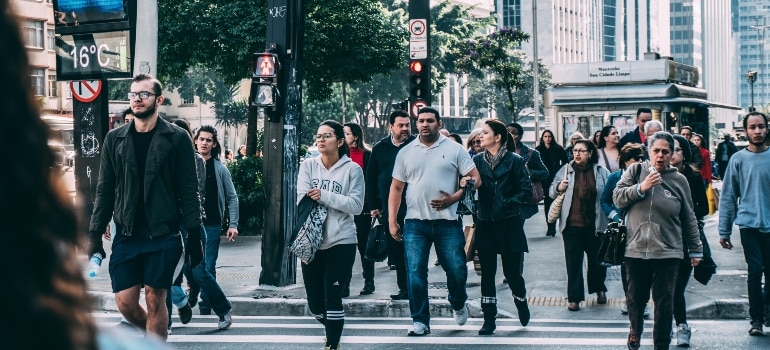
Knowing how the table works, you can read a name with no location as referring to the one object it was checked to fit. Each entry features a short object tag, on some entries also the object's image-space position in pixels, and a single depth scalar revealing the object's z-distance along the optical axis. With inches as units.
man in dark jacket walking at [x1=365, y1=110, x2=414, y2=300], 416.5
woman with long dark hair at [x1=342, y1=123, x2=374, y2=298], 463.8
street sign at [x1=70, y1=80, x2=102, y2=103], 454.9
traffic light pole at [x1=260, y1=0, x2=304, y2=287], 446.9
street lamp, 2106.8
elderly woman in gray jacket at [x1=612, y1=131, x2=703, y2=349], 288.0
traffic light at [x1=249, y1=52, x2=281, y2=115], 440.8
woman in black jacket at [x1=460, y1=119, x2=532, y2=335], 360.8
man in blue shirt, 346.9
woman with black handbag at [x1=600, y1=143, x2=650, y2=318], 330.0
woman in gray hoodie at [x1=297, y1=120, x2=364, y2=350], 297.1
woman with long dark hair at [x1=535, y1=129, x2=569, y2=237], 717.3
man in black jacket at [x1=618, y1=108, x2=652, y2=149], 516.7
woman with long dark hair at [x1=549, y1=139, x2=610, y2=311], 414.0
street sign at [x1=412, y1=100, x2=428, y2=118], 638.2
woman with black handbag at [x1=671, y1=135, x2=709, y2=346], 327.6
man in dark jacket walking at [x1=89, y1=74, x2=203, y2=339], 249.1
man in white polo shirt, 344.2
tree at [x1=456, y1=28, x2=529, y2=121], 1432.1
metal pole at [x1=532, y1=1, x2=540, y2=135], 1695.4
